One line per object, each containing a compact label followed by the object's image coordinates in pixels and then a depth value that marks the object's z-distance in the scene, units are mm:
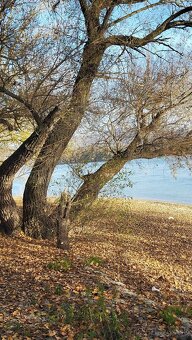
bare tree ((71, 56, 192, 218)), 10883
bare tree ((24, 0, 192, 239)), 8859
